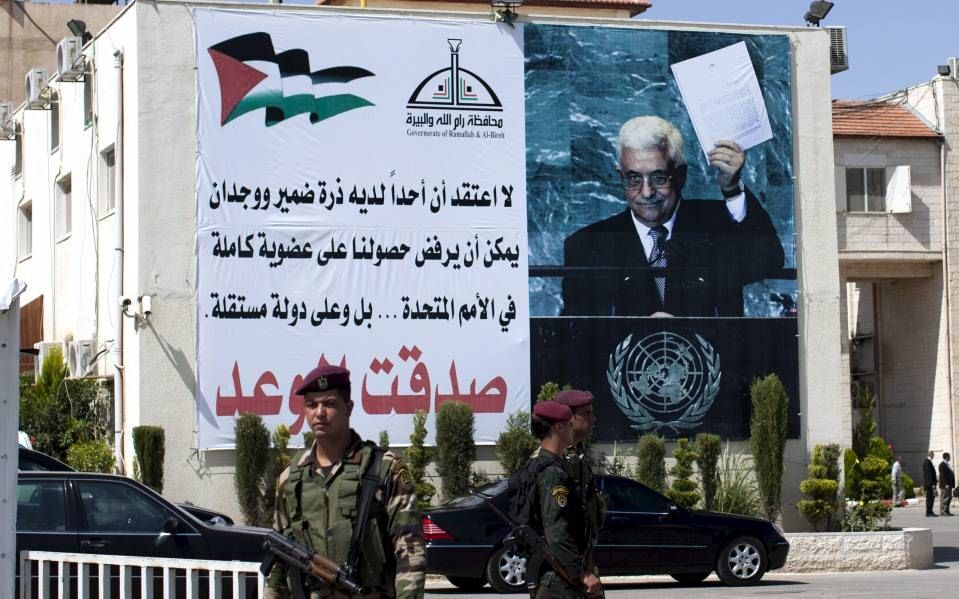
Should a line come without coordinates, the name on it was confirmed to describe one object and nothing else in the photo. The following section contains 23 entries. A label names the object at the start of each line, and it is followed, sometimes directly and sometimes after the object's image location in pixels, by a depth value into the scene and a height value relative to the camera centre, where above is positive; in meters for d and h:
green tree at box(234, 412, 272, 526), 20.12 -1.23
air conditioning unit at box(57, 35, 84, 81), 23.03 +5.10
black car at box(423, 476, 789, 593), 16.30 -2.02
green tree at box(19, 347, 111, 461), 21.89 -0.55
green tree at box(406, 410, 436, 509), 20.69 -1.20
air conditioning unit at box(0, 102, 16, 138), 29.80 +5.31
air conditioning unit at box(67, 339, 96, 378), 22.16 +0.37
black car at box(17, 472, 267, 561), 12.19 -1.25
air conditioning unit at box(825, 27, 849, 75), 24.20 +5.27
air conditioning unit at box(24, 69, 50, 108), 26.23 +5.34
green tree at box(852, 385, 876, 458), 25.31 -1.16
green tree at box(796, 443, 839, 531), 21.61 -1.81
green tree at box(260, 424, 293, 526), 20.30 -1.23
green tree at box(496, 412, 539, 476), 21.20 -1.10
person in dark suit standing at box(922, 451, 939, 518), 35.12 -2.76
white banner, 20.59 +2.31
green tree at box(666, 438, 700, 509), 21.19 -1.60
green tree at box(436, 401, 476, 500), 20.94 -1.00
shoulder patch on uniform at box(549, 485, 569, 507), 7.34 -0.62
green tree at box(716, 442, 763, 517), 21.91 -1.81
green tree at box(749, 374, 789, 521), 21.88 -1.04
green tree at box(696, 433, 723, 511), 21.73 -1.36
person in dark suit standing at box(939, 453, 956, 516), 35.88 -2.96
